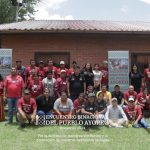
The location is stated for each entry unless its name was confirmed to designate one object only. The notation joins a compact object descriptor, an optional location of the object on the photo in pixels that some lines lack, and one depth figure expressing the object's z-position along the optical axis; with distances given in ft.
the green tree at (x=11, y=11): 78.54
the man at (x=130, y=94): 28.37
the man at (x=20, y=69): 28.57
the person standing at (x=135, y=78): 29.42
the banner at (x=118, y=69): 30.09
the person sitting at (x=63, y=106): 25.79
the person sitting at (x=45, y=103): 26.30
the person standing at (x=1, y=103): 26.78
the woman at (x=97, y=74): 28.88
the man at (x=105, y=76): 29.99
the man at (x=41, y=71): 28.27
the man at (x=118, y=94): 28.25
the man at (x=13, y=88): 25.79
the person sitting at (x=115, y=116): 24.92
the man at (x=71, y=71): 28.12
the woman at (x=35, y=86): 26.96
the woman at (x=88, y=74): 28.14
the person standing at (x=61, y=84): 27.31
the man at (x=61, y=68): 28.50
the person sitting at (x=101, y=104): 26.28
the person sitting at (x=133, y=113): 25.05
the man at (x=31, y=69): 28.03
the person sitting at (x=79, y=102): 26.14
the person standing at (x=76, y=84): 27.35
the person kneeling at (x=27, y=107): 24.72
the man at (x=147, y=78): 29.91
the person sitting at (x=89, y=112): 24.43
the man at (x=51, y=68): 28.37
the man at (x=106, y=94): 27.58
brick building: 34.92
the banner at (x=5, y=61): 29.83
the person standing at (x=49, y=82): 27.12
